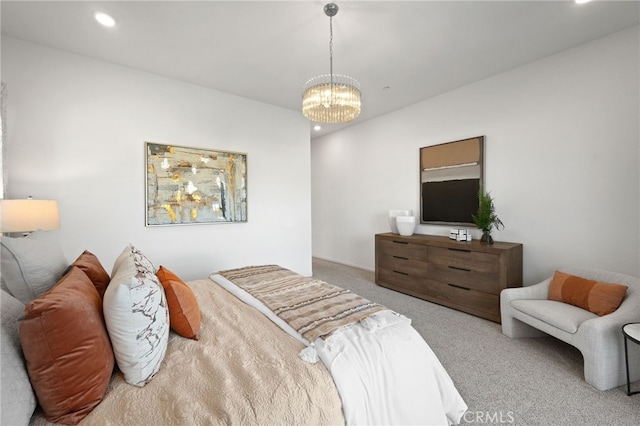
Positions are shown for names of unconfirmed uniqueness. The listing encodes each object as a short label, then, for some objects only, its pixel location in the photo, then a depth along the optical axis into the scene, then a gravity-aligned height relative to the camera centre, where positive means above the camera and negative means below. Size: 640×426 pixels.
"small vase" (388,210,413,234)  4.04 -0.06
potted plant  3.06 -0.08
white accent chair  1.76 -0.86
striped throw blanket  1.37 -0.58
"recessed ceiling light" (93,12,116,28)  2.15 +1.64
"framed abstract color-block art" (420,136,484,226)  3.44 +0.43
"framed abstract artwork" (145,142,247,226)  3.11 +0.35
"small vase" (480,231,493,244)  3.07 -0.32
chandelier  2.13 +0.93
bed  0.84 -0.64
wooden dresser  2.78 -0.72
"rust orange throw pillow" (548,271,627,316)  2.00 -0.68
